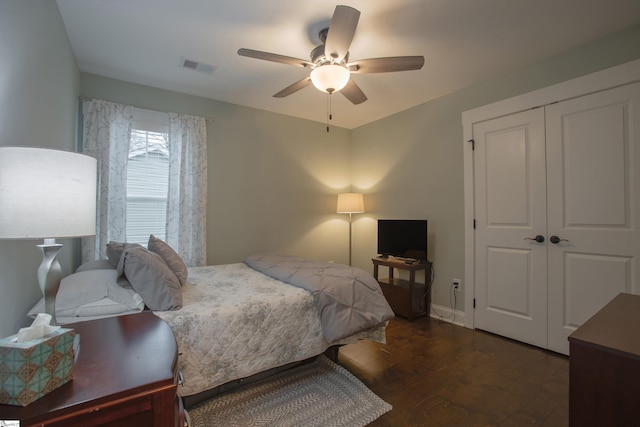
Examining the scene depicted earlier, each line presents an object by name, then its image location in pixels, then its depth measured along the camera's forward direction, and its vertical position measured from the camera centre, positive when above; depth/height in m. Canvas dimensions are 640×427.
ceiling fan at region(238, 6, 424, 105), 1.82 +1.10
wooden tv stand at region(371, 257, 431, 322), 3.40 -0.88
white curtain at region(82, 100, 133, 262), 2.84 +0.57
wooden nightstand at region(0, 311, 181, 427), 0.69 -0.44
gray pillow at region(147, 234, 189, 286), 2.19 -0.30
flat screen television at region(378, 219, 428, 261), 3.52 -0.25
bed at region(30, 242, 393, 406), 1.60 -0.59
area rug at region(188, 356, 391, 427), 1.71 -1.16
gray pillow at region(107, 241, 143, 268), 2.05 -0.24
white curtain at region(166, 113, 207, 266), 3.28 +0.34
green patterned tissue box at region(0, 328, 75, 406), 0.69 -0.36
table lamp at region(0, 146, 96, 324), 0.84 +0.07
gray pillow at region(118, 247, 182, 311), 1.68 -0.36
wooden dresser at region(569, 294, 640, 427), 0.93 -0.52
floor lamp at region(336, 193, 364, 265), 4.32 +0.22
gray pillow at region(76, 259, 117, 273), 2.07 -0.34
